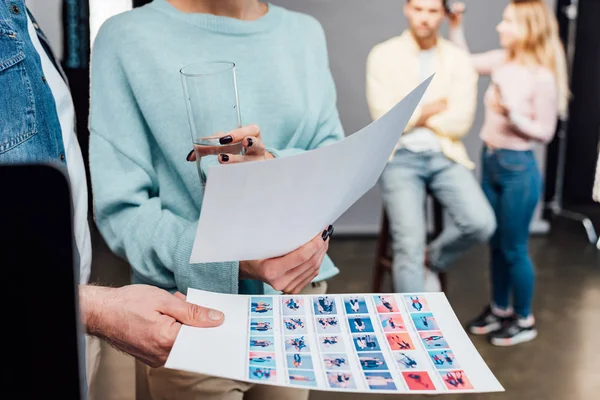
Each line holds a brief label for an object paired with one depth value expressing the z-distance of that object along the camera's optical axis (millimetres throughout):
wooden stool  2859
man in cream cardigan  2529
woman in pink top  2799
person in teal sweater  945
